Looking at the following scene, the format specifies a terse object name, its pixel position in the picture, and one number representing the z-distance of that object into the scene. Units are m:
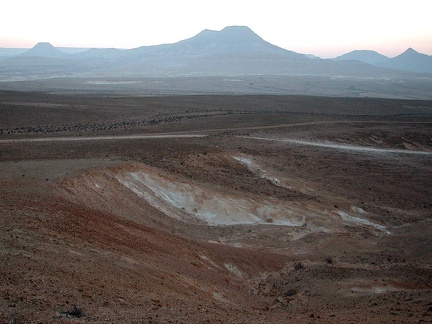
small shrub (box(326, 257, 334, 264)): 19.50
